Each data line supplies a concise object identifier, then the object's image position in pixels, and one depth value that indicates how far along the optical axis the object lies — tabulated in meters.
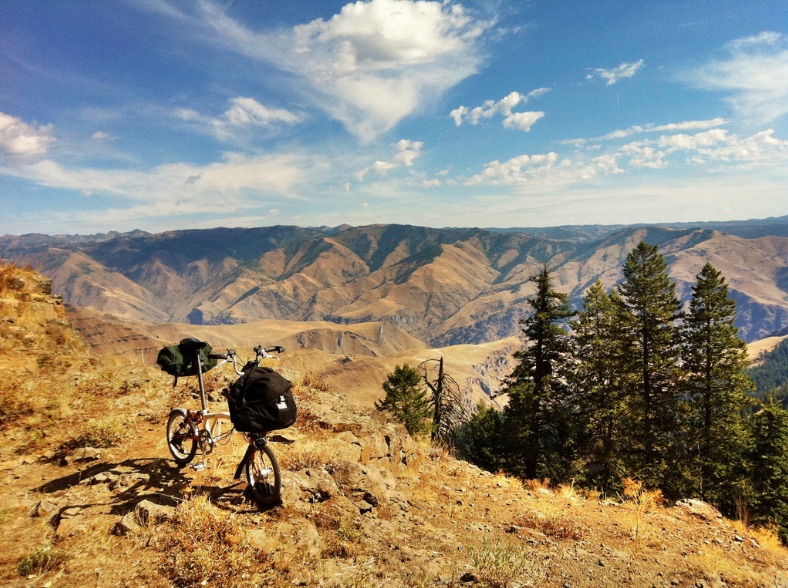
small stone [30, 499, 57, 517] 5.44
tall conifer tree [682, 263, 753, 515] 23.78
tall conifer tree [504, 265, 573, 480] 23.89
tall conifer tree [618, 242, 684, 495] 24.19
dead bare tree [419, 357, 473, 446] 21.78
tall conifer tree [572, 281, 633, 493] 24.05
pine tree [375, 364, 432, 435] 33.97
